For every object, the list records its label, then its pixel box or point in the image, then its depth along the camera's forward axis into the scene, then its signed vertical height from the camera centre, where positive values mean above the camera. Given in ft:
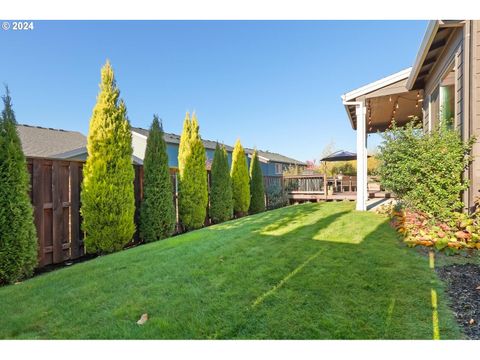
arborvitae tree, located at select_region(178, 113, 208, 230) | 22.94 -0.01
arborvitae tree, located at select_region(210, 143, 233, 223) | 26.76 -1.15
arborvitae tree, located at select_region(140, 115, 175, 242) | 18.53 -0.95
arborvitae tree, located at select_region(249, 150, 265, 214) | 33.76 -1.29
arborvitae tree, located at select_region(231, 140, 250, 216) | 30.89 -0.63
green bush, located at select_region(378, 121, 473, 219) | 13.34 +0.48
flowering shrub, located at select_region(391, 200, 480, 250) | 11.38 -2.54
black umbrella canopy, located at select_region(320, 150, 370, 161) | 44.24 +3.73
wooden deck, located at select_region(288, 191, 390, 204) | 35.19 -2.46
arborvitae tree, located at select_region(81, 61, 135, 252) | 15.20 +0.13
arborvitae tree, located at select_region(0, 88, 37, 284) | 11.12 -1.32
